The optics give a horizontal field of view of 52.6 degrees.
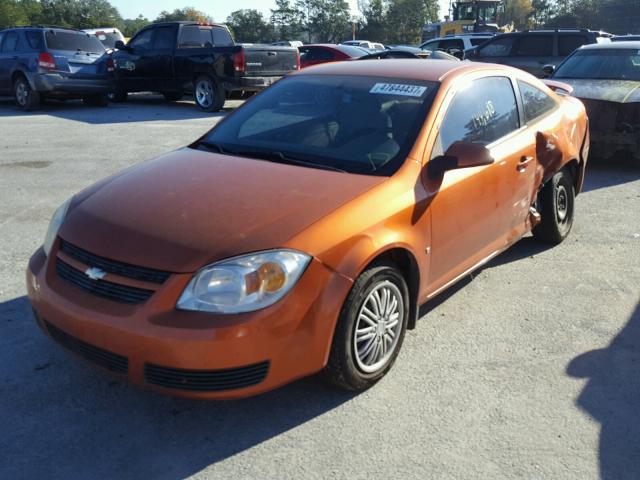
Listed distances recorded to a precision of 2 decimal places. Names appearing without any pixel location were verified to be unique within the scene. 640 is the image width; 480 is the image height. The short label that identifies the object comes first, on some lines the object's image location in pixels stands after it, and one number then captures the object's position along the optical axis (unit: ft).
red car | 57.72
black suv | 49.11
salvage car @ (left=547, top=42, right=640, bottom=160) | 27.14
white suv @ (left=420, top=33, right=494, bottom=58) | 69.87
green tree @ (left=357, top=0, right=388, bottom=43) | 267.59
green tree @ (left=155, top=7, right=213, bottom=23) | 309.96
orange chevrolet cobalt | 9.13
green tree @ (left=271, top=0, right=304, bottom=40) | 284.49
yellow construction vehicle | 120.27
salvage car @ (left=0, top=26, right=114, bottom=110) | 43.86
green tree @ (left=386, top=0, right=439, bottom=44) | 265.97
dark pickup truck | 44.91
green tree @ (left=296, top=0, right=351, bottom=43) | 272.72
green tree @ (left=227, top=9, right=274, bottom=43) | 274.16
